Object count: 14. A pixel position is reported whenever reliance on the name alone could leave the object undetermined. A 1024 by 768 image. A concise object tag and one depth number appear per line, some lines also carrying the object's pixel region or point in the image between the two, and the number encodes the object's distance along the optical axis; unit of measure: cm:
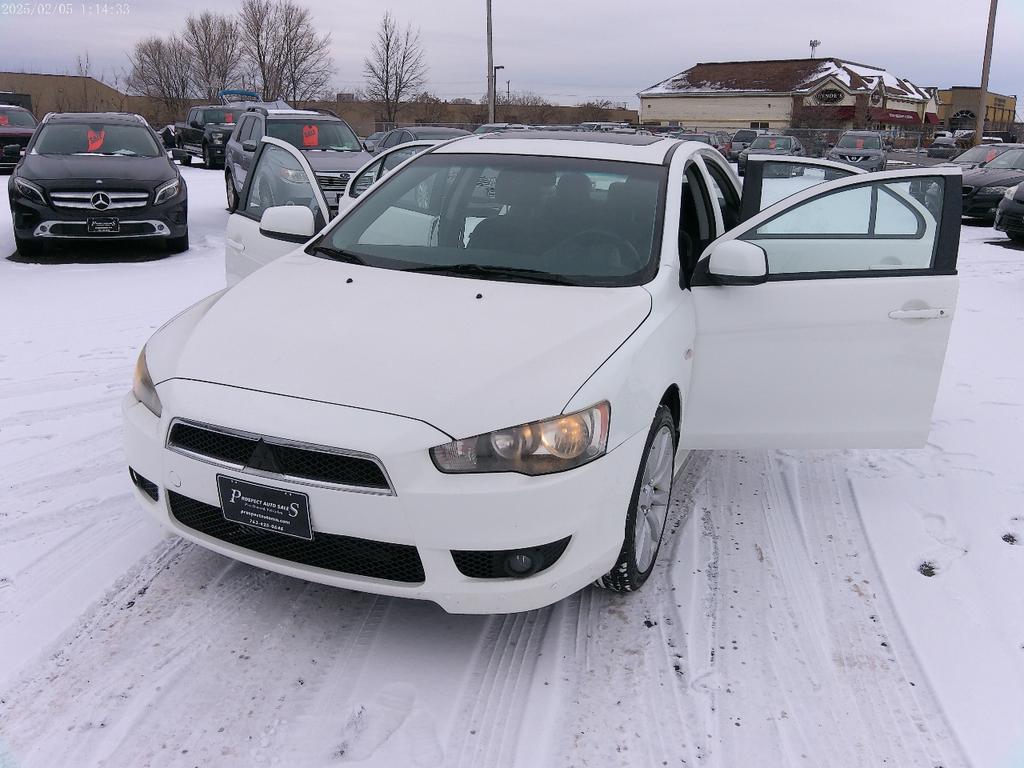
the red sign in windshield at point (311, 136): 1427
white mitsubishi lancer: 271
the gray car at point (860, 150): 2733
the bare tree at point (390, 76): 4947
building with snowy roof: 6531
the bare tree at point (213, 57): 5894
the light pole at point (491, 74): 3566
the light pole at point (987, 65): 3076
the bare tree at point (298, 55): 5672
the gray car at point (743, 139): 3458
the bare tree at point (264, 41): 5669
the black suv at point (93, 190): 984
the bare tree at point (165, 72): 5828
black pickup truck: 2315
